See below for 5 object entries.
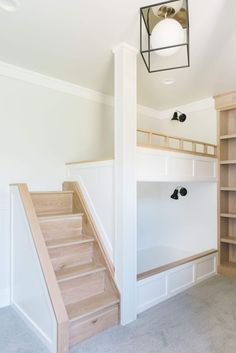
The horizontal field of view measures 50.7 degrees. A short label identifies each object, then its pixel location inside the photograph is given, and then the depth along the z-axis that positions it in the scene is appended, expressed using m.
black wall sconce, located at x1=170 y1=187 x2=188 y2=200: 3.70
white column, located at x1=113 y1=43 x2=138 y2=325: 2.30
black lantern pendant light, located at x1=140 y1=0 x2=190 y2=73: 1.96
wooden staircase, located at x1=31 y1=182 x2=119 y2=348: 2.10
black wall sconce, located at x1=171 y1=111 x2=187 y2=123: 3.88
